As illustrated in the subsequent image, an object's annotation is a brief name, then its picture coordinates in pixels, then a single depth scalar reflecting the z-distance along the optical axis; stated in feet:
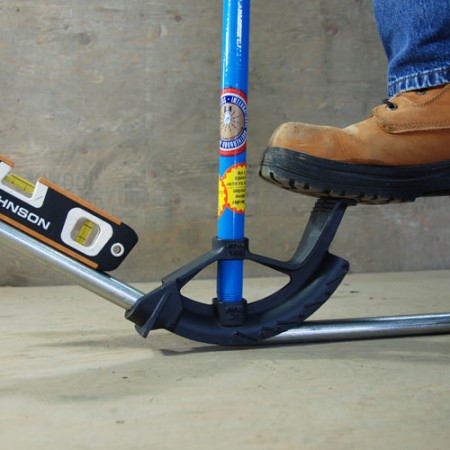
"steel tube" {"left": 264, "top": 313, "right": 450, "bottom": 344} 4.55
